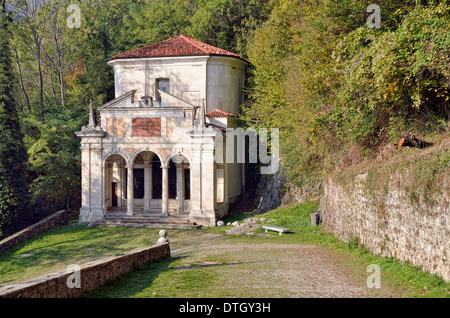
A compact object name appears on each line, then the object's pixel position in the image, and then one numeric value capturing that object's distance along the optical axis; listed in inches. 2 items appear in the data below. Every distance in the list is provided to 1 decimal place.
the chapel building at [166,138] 1108.5
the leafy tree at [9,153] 1181.7
